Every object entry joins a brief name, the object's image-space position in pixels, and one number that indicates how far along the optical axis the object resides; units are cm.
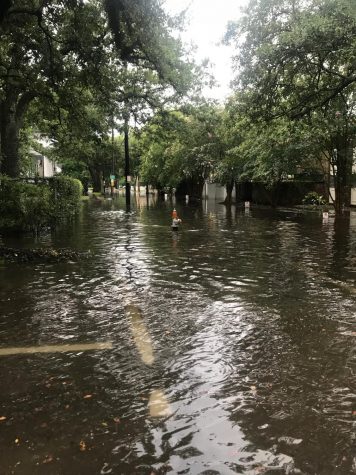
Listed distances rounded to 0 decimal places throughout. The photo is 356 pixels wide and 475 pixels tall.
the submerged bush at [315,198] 3053
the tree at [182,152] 2168
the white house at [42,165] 4377
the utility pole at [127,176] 3122
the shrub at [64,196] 1938
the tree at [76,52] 1172
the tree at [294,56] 1116
